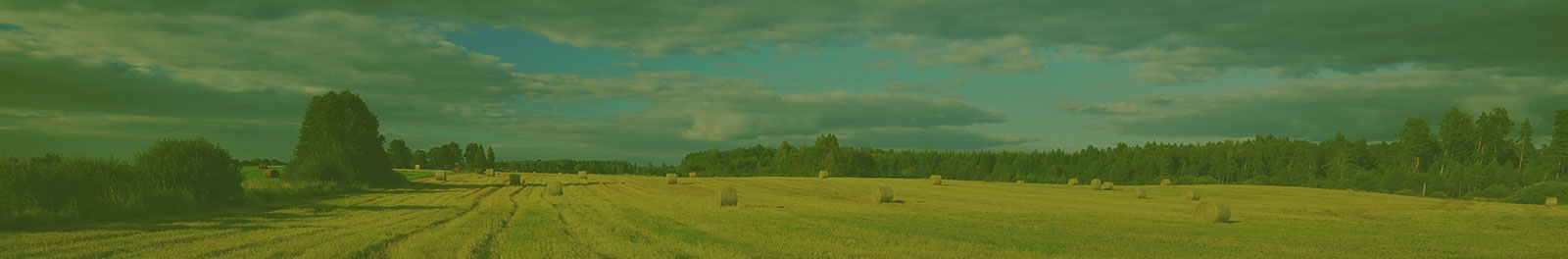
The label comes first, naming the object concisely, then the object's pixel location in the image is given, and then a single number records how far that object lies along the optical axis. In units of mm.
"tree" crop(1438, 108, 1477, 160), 77812
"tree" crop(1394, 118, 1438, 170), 77750
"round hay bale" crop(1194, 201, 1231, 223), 22891
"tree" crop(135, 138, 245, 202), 23984
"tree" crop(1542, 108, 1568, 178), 71750
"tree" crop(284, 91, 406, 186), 39812
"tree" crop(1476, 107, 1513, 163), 77812
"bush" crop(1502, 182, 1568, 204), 51312
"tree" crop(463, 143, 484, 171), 105988
